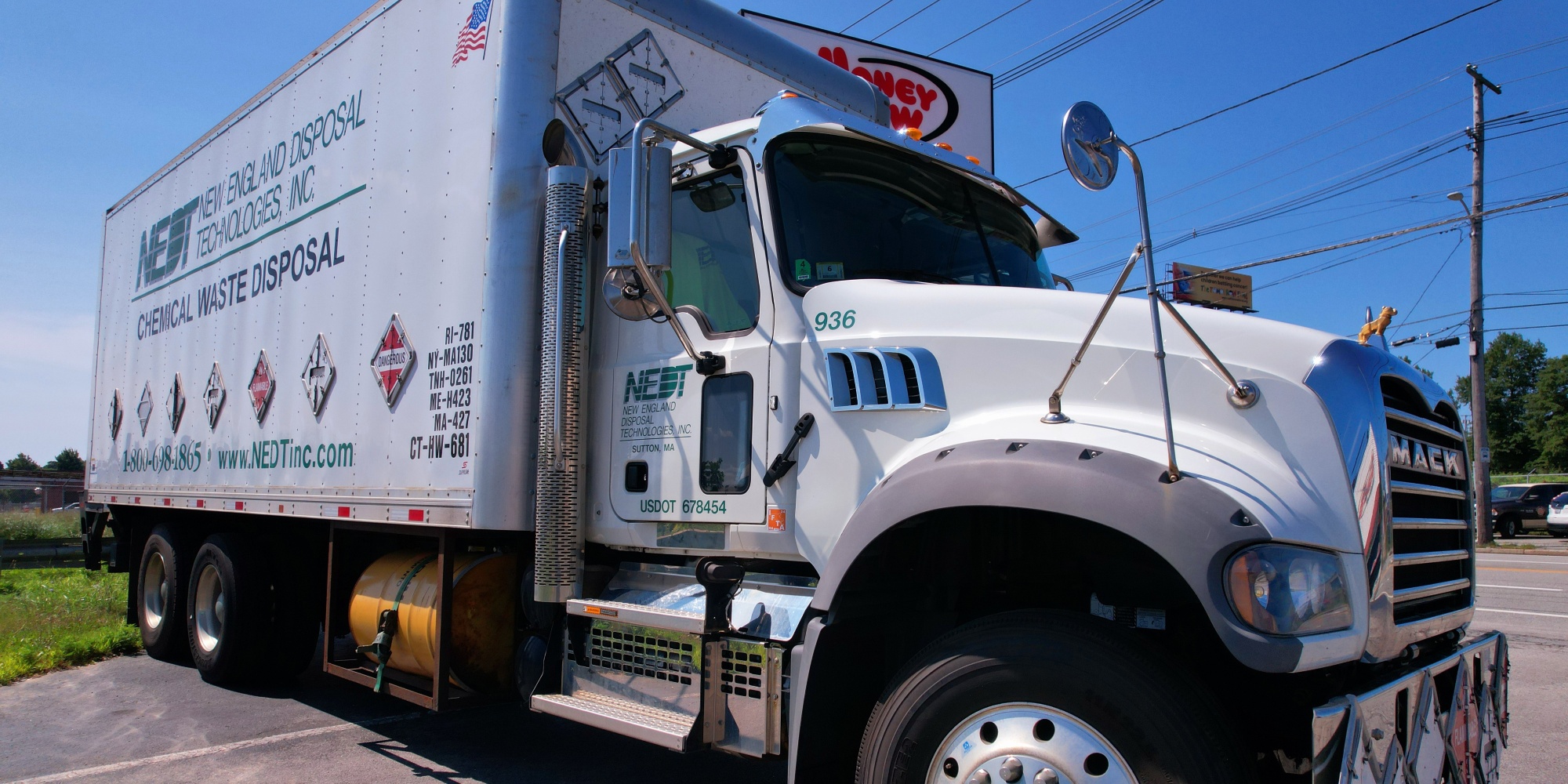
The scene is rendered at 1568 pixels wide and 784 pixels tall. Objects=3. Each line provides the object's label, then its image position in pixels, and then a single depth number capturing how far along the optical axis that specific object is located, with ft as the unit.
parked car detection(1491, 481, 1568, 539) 88.48
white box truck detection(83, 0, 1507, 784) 8.95
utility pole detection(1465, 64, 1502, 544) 74.02
